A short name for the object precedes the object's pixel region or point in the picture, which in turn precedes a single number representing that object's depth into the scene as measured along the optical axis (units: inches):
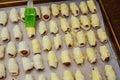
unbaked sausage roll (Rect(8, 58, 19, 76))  43.1
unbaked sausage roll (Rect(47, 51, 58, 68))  44.3
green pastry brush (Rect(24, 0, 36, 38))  48.2
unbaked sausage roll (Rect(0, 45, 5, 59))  45.0
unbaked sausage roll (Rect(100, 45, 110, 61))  45.4
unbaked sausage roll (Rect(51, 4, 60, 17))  51.3
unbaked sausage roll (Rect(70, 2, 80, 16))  51.8
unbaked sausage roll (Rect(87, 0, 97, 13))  52.2
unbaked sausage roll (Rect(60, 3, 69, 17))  51.2
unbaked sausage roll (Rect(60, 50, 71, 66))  44.7
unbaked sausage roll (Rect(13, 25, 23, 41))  47.4
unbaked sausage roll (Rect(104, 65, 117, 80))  42.8
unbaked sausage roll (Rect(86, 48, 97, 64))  44.9
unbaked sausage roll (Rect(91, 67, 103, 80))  42.6
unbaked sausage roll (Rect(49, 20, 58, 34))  48.8
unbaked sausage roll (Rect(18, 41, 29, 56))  45.7
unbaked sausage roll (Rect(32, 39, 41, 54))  46.1
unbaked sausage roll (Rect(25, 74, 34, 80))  42.3
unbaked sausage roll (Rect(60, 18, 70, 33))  49.0
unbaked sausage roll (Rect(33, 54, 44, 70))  43.8
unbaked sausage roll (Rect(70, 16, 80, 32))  49.7
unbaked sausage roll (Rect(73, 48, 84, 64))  44.9
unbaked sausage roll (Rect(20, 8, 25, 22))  50.1
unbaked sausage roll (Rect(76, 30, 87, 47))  47.4
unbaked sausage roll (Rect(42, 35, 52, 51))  46.5
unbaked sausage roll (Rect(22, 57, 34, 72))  43.7
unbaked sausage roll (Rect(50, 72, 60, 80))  42.5
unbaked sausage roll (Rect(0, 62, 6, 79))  42.5
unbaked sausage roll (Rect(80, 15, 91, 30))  50.0
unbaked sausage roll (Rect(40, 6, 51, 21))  50.8
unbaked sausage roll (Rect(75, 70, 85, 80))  42.6
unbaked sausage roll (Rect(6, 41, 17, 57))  45.3
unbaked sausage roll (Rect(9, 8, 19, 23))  49.7
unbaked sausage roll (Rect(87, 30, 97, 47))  47.3
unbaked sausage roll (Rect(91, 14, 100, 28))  49.9
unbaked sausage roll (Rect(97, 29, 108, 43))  47.7
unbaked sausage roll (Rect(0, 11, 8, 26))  49.1
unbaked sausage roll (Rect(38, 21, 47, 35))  48.5
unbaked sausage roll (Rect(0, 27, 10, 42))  47.1
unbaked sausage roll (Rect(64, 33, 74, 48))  47.1
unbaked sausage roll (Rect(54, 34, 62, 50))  46.8
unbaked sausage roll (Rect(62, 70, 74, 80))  42.4
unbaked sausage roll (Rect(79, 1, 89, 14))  52.1
